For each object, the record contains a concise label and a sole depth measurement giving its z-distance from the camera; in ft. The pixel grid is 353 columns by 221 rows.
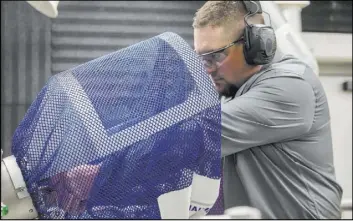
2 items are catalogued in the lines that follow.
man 11.45
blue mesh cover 9.92
